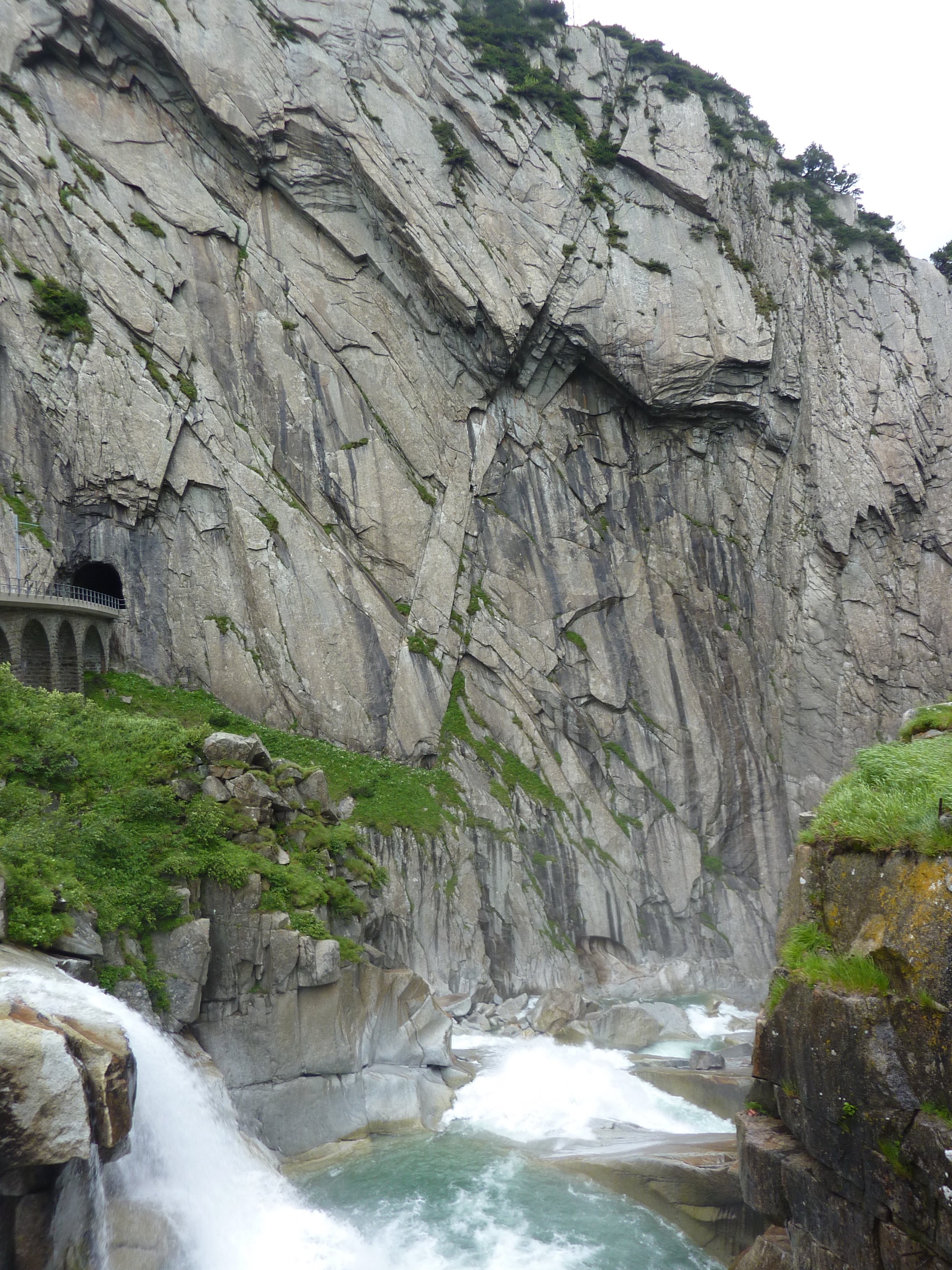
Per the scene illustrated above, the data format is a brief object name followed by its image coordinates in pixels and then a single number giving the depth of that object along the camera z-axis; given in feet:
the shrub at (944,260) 164.86
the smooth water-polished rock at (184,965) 48.78
